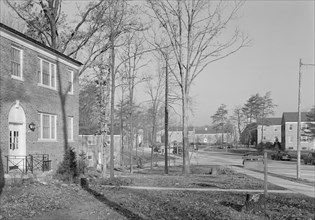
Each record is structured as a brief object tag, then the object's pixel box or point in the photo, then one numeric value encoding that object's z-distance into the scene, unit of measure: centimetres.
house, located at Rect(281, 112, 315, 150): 8269
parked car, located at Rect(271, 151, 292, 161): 5234
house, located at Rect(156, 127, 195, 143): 14818
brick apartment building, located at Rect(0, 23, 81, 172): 1539
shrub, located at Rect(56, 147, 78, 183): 1688
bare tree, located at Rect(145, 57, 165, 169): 3794
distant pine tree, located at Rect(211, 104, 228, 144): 11031
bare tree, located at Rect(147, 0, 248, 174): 2530
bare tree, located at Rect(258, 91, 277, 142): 9044
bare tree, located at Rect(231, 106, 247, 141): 9725
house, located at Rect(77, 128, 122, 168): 3769
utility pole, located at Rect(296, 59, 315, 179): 2275
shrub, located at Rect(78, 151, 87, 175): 2045
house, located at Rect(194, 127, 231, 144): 14350
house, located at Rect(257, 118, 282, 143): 9696
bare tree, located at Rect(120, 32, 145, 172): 3425
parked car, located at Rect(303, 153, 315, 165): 4441
